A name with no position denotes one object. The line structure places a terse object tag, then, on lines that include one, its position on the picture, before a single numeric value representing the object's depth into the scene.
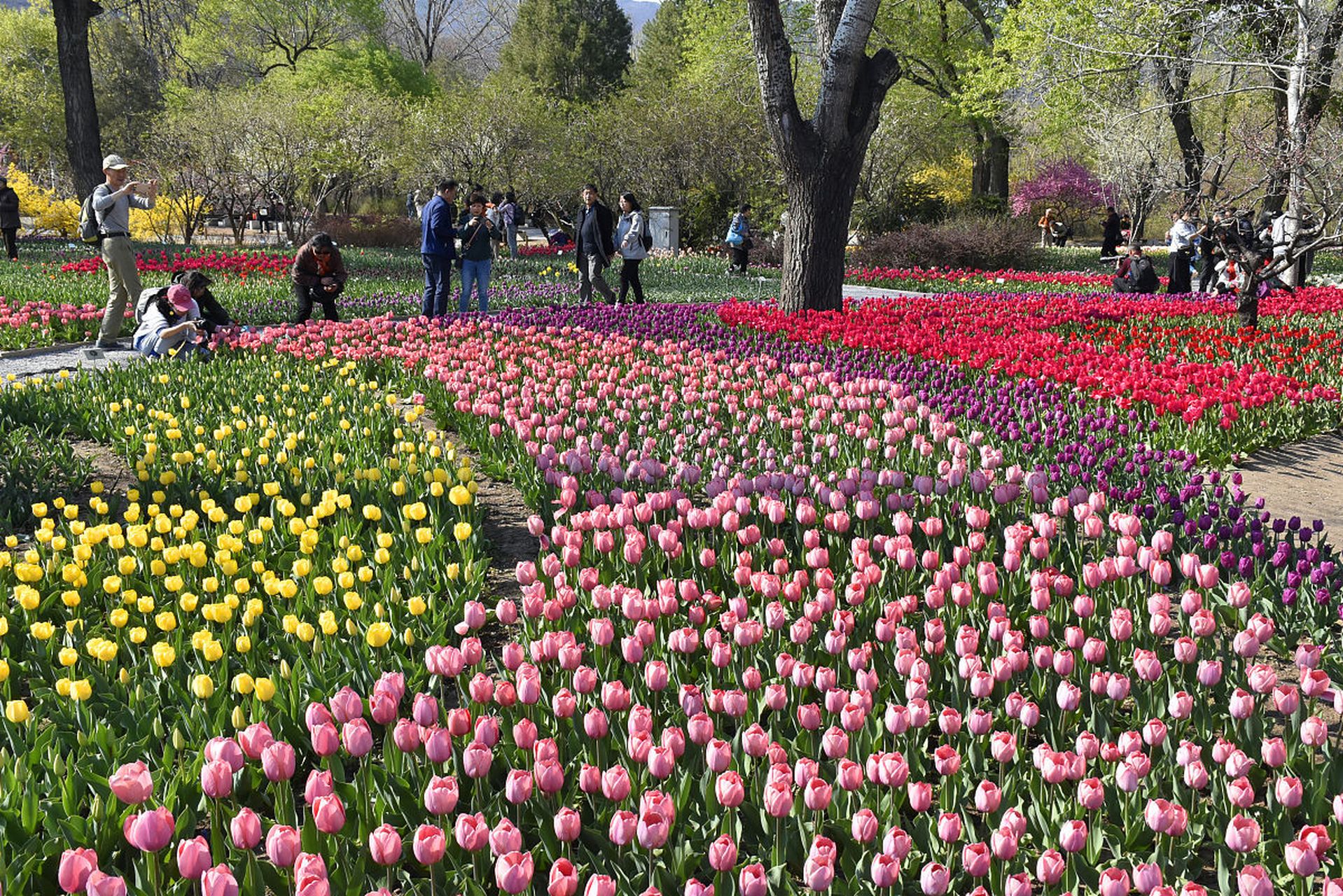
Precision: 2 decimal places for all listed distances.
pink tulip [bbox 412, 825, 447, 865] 1.91
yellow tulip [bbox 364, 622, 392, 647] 2.81
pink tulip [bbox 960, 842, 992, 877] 1.90
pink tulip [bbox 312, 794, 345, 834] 1.95
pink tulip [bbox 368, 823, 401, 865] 1.90
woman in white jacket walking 12.71
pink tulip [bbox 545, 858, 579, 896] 1.82
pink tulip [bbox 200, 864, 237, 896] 1.73
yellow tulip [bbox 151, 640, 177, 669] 2.85
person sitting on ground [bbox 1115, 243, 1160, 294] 15.29
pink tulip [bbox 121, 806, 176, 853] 1.91
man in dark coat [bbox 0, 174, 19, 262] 18.84
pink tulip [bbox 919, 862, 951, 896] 1.90
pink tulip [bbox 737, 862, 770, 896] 1.86
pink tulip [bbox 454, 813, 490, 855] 1.98
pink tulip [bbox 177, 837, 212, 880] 1.85
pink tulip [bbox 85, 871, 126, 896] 1.71
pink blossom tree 45.44
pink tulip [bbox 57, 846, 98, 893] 1.79
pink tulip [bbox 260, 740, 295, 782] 2.18
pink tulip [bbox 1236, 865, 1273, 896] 1.78
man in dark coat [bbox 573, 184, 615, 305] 12.53
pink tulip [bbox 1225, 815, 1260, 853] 1.97
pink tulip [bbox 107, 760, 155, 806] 2.02
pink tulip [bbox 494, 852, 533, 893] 1.82
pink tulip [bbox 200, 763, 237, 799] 2.11
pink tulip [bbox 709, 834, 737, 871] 1.92
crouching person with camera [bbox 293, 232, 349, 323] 10.77
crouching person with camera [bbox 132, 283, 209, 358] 8.60
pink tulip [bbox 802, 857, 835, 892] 1.83
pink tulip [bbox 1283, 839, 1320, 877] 1.89
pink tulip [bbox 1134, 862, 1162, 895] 1.85
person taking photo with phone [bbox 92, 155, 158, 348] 10.14
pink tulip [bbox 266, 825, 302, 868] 1.87
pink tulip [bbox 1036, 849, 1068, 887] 1.97
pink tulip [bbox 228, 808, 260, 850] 1.93
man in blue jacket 11.12
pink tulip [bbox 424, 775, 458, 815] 2.05
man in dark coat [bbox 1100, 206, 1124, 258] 25.81
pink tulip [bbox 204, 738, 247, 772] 2.18
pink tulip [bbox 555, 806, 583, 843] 2.03
